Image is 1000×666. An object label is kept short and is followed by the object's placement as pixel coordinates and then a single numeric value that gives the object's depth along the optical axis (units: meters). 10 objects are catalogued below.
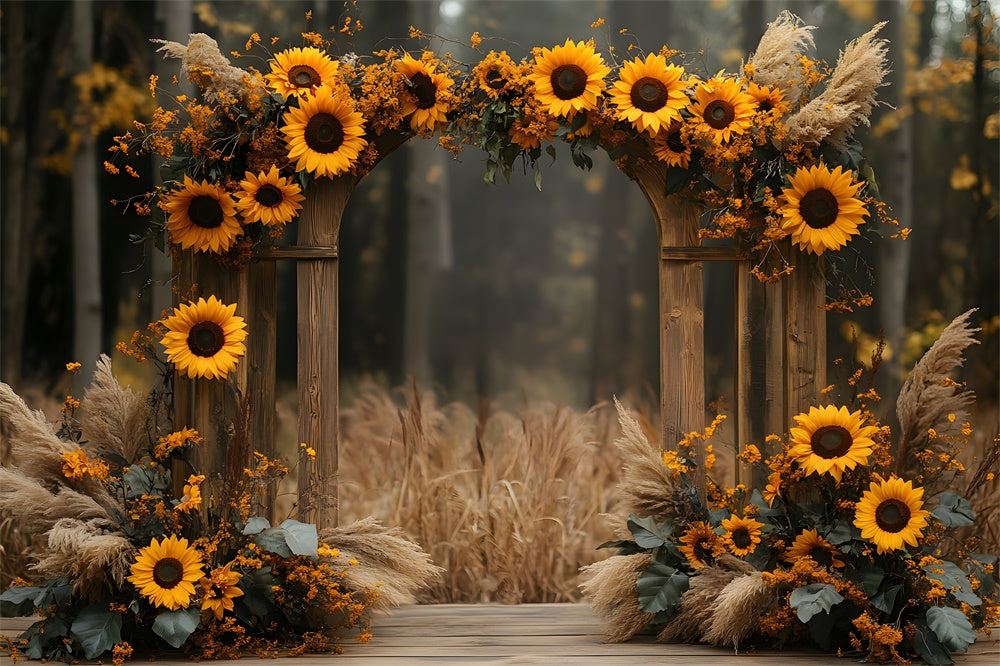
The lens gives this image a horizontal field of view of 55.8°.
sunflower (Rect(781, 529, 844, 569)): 3.16
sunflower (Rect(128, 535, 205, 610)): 2.99
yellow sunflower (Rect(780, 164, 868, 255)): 3.25
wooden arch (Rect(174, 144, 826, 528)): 3.37
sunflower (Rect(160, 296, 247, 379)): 3.21
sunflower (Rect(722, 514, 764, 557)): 3.19
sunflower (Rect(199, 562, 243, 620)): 3.05
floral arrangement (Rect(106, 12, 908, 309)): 3.27
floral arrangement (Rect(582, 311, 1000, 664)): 3.04
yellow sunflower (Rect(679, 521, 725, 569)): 3.26
